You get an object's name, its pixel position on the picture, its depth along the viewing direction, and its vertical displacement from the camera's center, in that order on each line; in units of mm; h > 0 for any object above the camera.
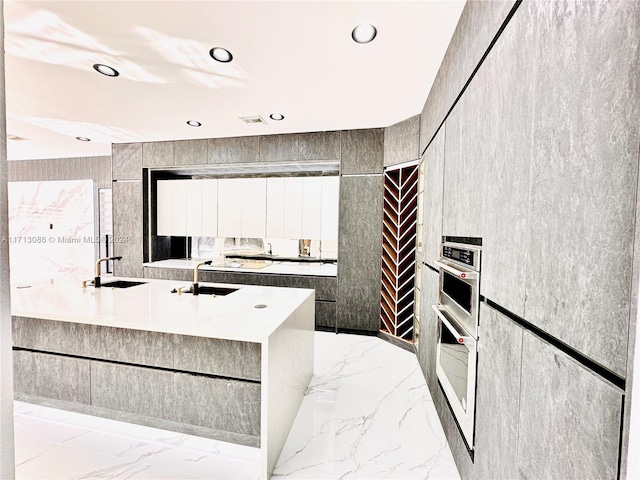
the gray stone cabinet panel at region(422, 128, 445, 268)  2055 +258
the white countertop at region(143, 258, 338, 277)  3861 -573
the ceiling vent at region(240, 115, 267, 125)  3207 +1281
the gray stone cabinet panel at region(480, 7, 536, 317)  925 +273
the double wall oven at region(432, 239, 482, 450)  1335 -510
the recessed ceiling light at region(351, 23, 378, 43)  1723 +1254
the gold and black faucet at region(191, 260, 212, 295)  2266 -467
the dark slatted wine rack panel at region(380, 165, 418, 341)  3299 -224
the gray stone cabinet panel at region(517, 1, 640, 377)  560 +140
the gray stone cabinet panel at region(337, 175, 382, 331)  3506 -282
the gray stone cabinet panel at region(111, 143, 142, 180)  4355 +1037
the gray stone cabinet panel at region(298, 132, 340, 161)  3627 +1099
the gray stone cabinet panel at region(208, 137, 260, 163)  3887 +1114
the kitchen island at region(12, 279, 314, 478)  1604 -868
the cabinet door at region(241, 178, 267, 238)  4066 +315
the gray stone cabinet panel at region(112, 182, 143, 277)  4395 +77
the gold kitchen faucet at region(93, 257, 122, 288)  2422 -461
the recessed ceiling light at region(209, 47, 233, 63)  1972 +1260
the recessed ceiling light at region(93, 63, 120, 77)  2195 +1264
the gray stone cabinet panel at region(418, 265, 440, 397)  2158 -814
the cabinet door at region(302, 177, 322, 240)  3846 +322
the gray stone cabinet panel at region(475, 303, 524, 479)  960 -635
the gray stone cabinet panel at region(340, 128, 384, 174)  3484 +1002
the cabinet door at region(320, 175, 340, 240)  3781 +279
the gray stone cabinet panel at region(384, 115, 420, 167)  3006 +1018
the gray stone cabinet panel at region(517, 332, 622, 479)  579 -459
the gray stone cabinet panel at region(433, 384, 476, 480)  1428 -1218
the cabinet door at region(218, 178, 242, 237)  4172 +319
